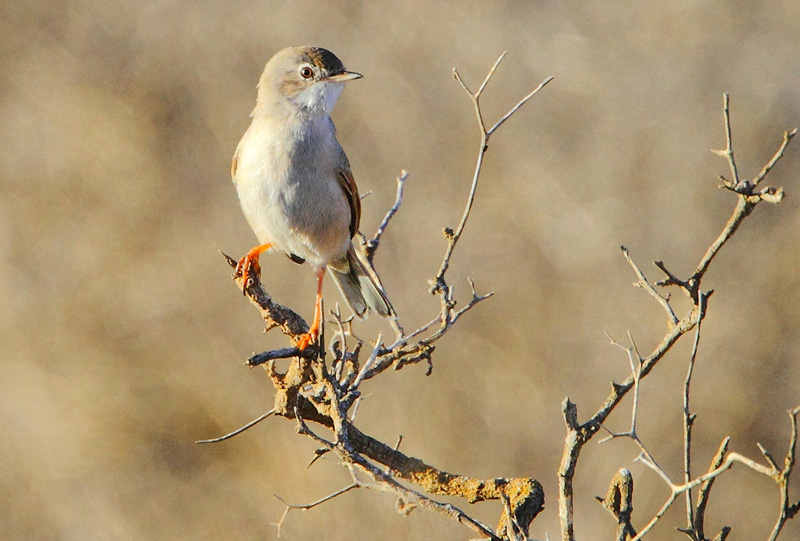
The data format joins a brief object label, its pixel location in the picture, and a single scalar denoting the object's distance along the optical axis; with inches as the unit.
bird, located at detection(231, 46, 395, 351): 385.1
